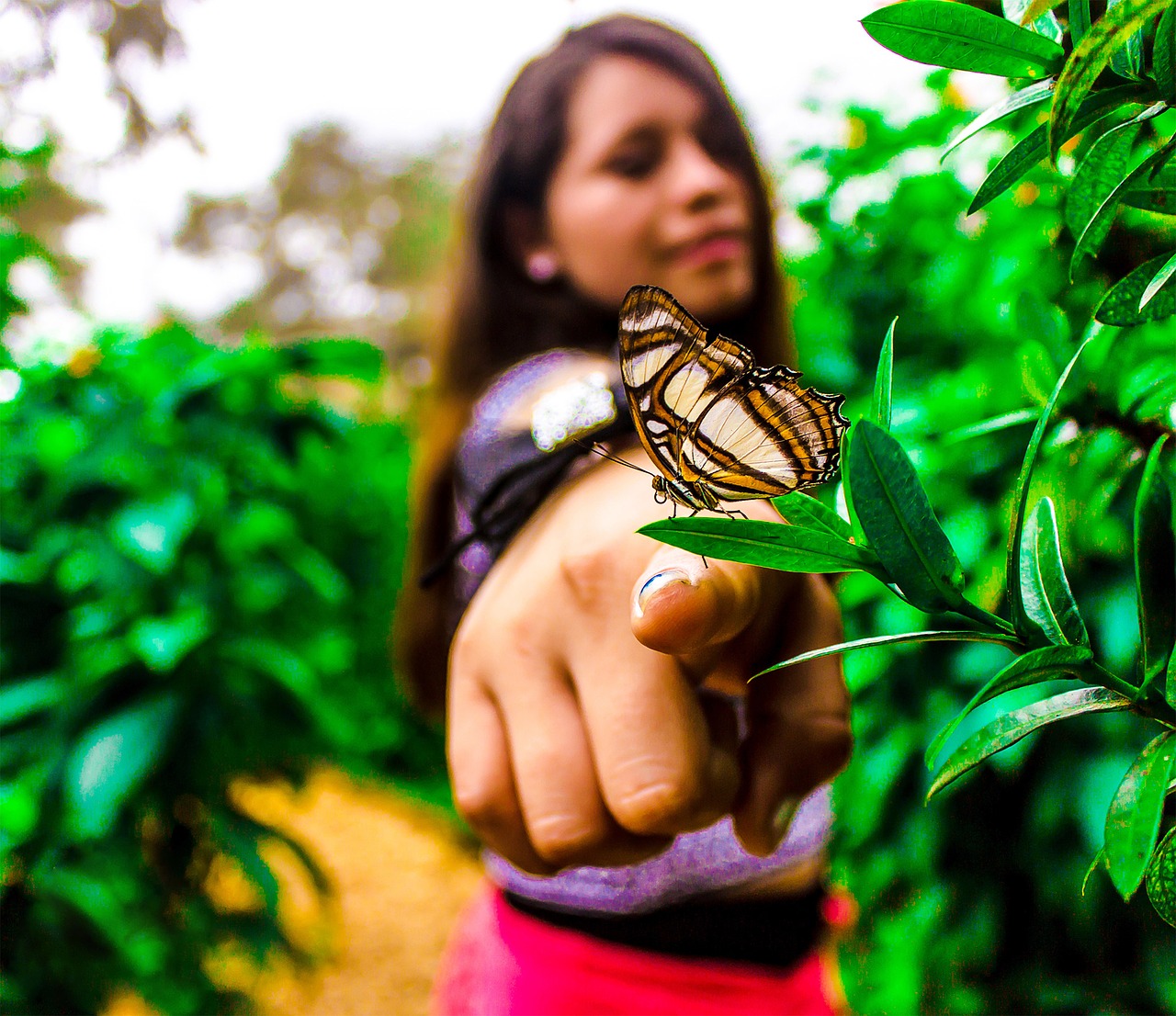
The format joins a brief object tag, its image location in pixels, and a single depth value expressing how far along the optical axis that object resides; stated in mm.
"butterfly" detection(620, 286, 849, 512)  329
